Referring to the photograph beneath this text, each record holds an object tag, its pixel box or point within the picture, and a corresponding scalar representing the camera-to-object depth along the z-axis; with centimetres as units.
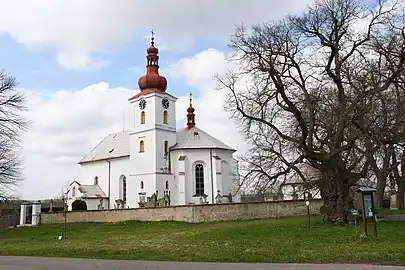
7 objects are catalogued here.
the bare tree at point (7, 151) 3469
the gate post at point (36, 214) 4506
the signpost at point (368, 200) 2073
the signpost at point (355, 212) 2058
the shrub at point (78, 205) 5148
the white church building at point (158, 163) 5450
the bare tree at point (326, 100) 2484
